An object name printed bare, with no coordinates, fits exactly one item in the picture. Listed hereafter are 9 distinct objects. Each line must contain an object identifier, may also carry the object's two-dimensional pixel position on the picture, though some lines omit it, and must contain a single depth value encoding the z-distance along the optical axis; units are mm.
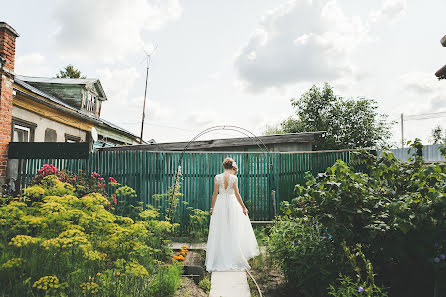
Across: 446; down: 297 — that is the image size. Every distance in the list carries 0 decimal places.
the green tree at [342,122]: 21125
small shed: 10023
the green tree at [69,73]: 28703
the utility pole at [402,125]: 32634
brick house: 6668
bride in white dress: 5195
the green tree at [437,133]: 36375
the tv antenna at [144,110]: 19959
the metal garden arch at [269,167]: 7504
